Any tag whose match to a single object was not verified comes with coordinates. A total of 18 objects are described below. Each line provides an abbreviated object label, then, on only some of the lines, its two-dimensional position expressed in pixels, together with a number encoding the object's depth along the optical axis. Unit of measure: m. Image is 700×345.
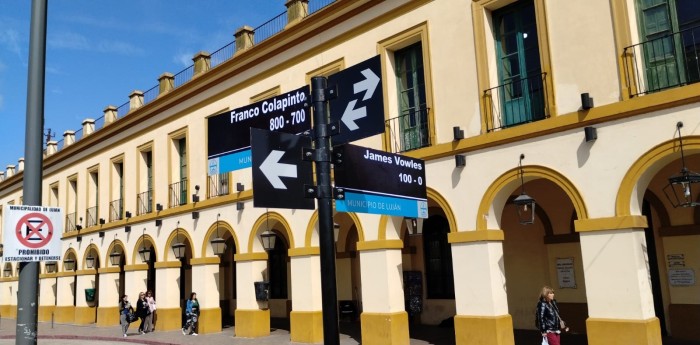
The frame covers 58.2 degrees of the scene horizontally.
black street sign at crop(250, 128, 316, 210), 4.88
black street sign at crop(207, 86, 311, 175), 5.68
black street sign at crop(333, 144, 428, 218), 5.22
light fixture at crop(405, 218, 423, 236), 12.52
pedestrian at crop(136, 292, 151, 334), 20.33
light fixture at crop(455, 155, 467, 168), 12.58
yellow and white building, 10.39
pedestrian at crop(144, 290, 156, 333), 20.72
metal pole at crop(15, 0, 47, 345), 5.88
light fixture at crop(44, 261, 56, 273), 29.37
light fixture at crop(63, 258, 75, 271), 28.31
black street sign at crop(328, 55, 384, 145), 5.21
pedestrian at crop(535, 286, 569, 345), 10.32
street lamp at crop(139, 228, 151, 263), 22.19
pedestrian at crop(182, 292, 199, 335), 18.92
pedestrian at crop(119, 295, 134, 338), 20.16
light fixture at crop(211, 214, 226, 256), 18.66
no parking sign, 6.02
